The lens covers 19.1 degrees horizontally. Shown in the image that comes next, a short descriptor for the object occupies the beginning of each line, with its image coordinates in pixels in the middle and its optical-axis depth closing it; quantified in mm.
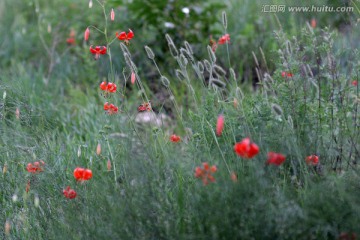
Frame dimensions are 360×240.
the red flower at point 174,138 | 4751
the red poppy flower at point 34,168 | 4468
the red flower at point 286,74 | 4733
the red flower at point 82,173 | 4067
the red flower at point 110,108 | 4748
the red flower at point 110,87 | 4780
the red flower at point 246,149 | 3398
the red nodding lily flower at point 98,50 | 4999
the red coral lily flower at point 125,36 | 4919
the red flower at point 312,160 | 4182
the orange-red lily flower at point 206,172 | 3563
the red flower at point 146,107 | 4729
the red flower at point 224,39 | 5411
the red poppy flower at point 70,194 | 4173
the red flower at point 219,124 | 3840
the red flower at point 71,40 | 8607
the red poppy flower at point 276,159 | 3479
